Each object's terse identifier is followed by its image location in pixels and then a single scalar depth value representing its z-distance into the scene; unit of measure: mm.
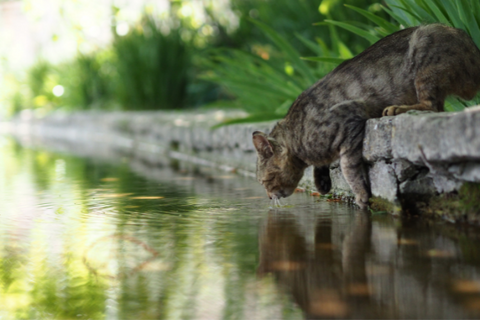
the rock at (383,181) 2746
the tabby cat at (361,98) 2785
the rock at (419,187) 2611
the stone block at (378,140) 2693
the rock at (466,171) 2205
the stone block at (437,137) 2062
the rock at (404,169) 2648
